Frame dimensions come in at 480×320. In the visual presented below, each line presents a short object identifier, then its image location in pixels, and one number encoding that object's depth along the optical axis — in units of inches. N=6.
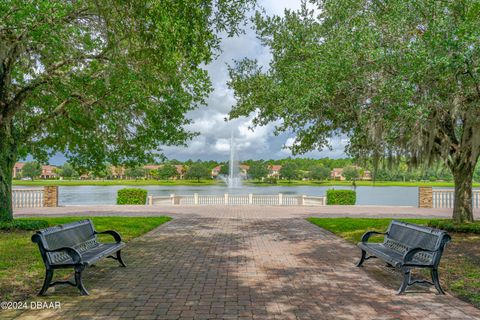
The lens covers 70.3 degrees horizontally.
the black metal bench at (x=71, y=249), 193.3
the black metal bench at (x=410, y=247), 202.8
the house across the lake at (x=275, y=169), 3891.0
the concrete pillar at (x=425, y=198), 792.3
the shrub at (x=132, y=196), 882.1
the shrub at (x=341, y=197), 885.2
